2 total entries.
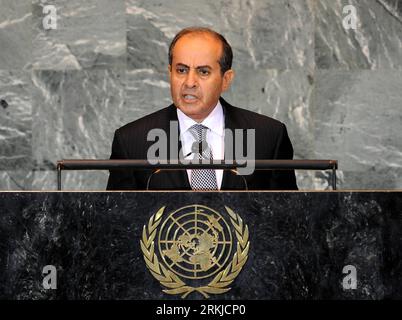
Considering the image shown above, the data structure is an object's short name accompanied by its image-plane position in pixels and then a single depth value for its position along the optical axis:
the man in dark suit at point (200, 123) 9.99
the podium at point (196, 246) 7.79
